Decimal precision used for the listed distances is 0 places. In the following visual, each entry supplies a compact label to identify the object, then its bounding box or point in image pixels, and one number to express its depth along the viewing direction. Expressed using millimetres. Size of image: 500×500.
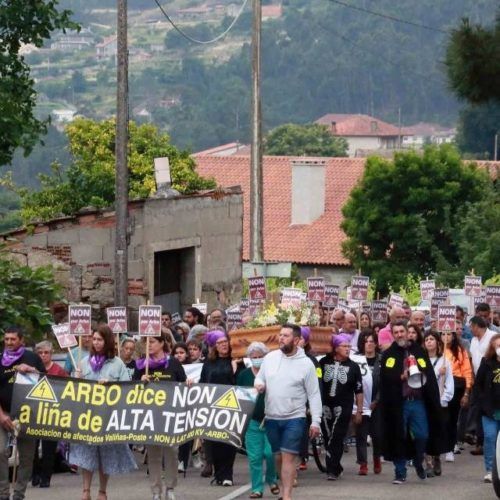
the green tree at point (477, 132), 138375
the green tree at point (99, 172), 43594
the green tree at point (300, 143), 139000
